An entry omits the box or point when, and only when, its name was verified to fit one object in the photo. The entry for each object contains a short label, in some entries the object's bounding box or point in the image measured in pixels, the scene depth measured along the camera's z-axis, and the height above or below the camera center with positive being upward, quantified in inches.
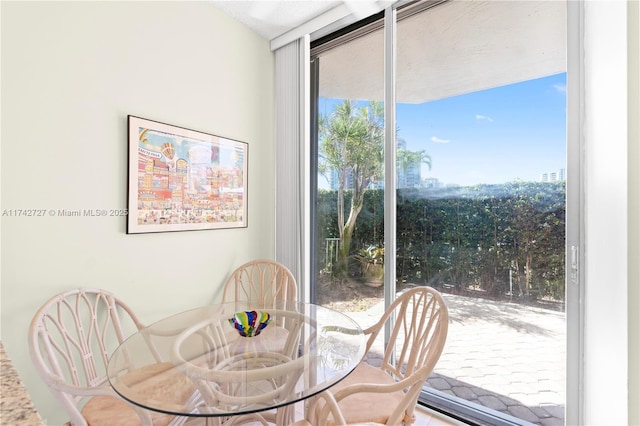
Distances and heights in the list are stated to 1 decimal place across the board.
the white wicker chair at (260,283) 90.6 -21.4
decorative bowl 60.9 -21.7
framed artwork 74.1 +9.2
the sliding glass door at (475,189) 67.3 +5.9
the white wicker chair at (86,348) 45.6 -25.1
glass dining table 40.1 -23.1
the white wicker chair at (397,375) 44.9 -26.8
